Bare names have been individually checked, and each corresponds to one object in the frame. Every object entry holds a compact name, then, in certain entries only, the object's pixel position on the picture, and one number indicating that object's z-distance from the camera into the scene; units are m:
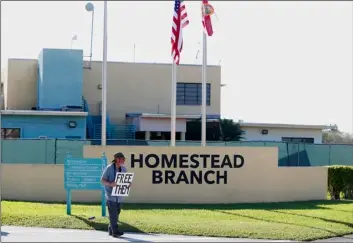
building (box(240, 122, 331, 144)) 46.03
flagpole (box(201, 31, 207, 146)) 22.31
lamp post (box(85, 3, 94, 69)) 33.80
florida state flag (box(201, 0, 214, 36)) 22.14
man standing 13.46
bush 24.00
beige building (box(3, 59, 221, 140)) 43.31
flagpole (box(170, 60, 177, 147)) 21.81
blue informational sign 16.80
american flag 21.48
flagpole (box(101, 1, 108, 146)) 20.77
